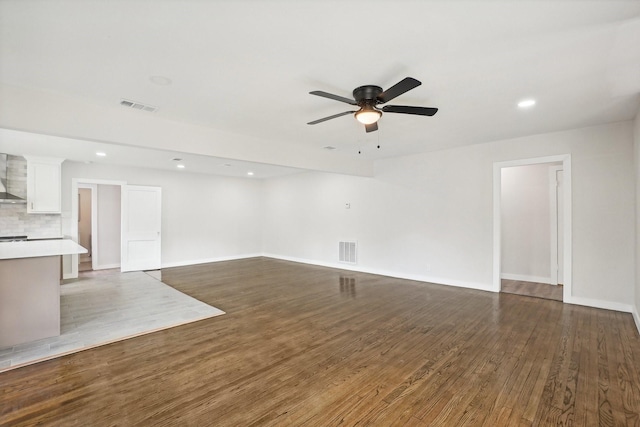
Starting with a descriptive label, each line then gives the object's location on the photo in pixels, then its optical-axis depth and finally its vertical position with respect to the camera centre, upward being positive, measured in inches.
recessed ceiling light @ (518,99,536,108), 131.0 +52.4
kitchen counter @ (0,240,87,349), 122.8 -35.7
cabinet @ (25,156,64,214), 232.4 +24.3
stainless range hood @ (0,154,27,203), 214.4 +21.0
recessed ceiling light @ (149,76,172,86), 109.6 +52.2
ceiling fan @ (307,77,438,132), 113.1 +43.6
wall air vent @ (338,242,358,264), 289.9 -37.8
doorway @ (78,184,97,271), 356.5 -9.4
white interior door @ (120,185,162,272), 283.4 -13.3
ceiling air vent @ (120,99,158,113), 132.1 +51.5
